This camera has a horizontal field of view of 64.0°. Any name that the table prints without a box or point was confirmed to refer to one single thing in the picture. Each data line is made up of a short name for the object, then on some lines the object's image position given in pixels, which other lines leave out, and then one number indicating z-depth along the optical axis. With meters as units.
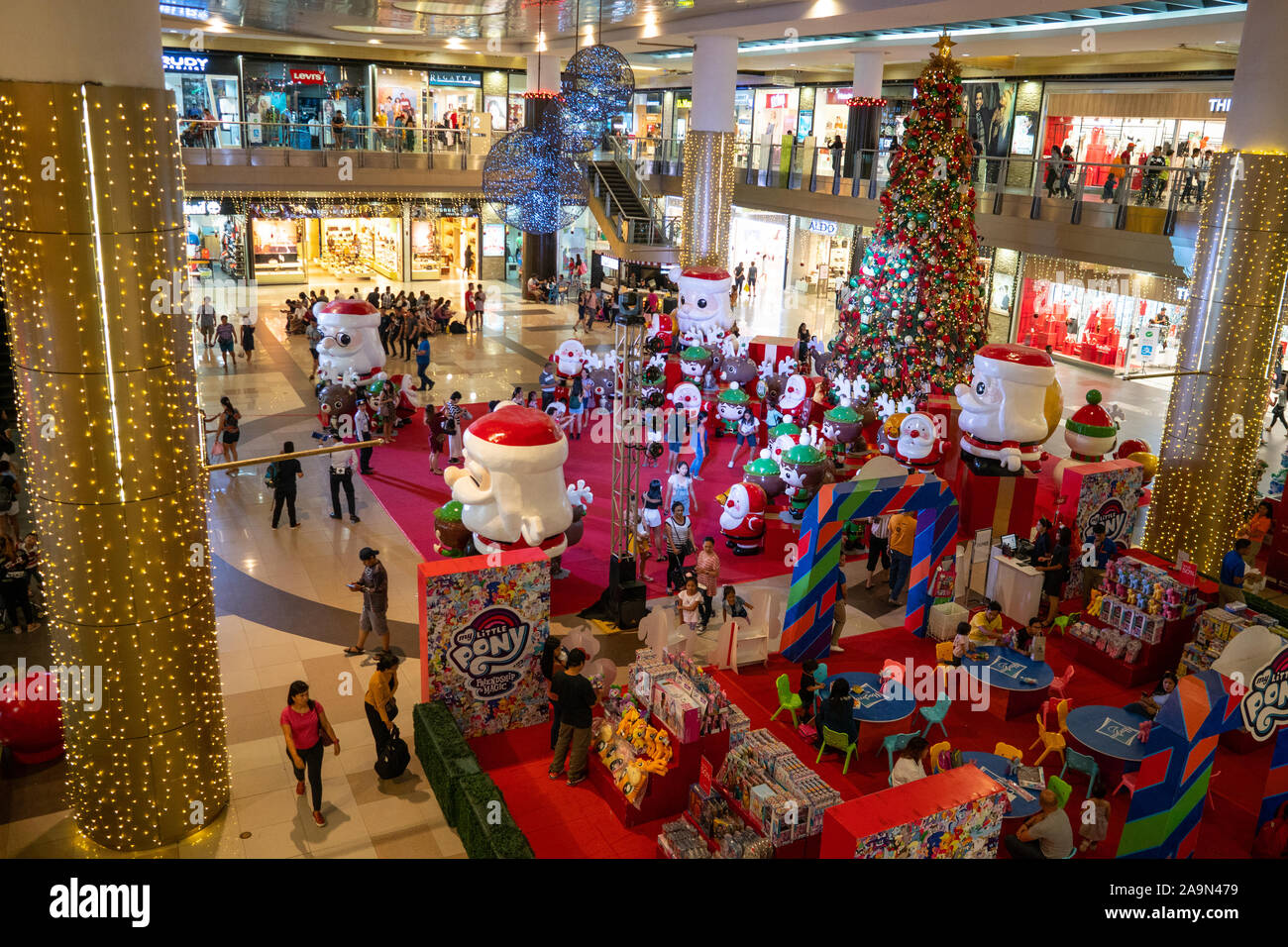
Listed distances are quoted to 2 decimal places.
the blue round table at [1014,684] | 9.02
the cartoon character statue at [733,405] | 16.05
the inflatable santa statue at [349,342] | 16.38
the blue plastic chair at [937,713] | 8.36
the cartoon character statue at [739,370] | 17.75
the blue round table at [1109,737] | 8.05
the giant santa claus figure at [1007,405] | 13.03
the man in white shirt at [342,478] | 12.65
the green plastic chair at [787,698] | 8.70
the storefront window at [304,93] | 30.94
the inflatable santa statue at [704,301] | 19.91
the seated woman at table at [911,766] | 7.34
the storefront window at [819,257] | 32.34
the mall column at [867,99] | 25.27
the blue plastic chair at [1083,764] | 7.87
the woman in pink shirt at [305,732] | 7.00
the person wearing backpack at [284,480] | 12.17
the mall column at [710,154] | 21.88
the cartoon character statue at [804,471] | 12.69
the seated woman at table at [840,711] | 8.02
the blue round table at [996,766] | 7.19
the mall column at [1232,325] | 10.49
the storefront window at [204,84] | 28.91
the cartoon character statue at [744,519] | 12.10
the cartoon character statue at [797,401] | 15.65
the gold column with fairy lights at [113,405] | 5.77
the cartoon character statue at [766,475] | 12.89
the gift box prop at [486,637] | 8.03
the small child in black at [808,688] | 8.66
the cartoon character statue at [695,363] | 17.55
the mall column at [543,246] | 28.53
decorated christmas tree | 14.66
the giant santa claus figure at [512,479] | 9.72
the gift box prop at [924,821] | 5.64
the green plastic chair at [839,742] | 8.05
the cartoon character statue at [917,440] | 13.19
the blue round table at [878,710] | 8.42
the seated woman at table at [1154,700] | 8.49
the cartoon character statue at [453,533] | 10.52
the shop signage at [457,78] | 33.59
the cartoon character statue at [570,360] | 16.98
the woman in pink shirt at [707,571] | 10.48
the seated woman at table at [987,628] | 9.69
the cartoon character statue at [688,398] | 15.02
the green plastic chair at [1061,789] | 6.94
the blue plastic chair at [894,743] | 8.05
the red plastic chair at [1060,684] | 9.12
